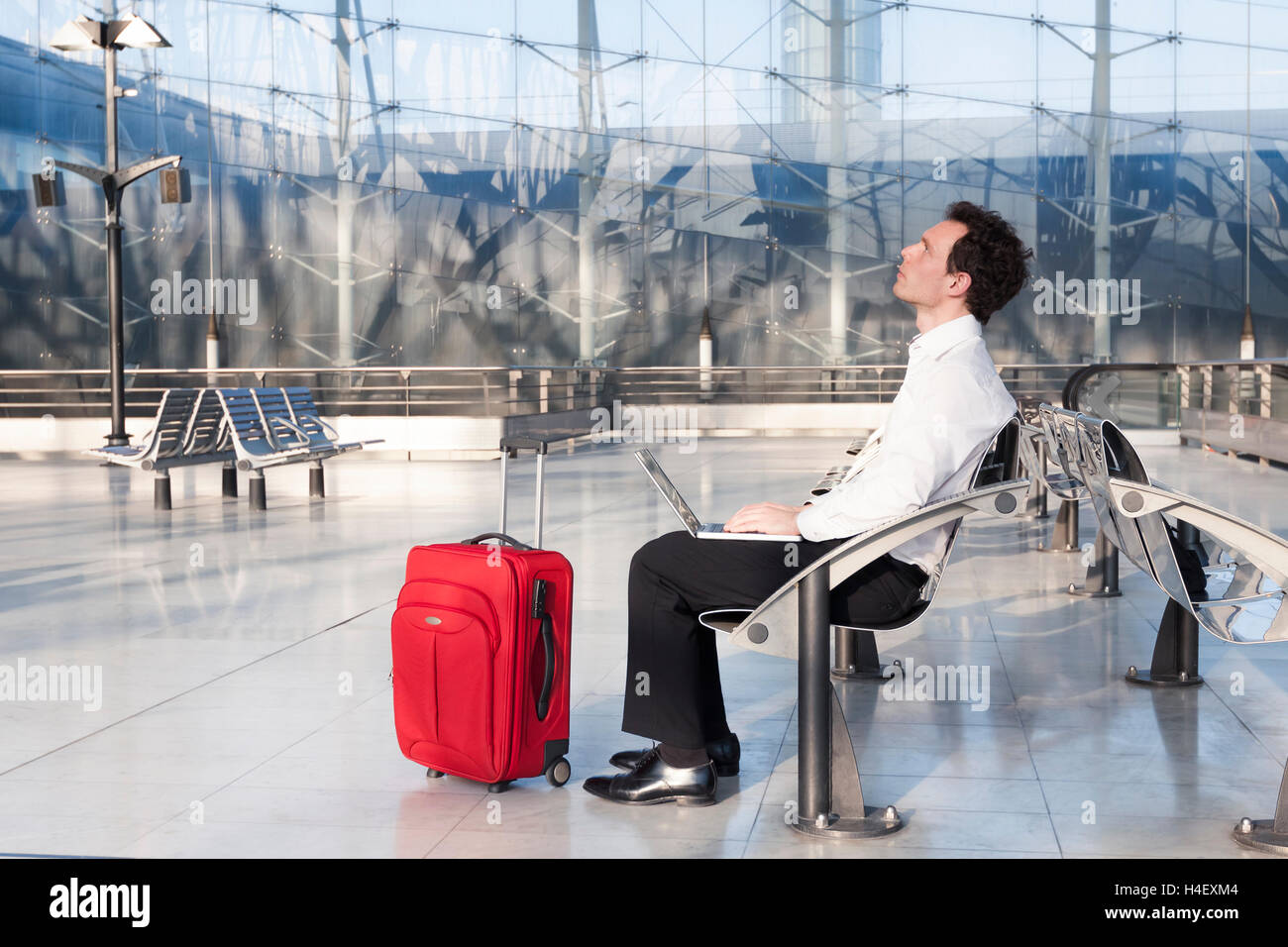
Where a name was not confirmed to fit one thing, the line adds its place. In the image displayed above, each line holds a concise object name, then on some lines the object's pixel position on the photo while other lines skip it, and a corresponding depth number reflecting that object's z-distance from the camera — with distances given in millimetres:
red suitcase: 3221
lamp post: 14055
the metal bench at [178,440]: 9828
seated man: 3031
